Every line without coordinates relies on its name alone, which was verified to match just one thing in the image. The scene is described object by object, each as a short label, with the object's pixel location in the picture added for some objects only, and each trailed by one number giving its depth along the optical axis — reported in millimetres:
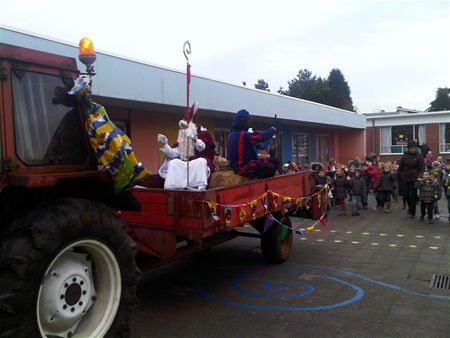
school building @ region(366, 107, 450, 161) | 30938
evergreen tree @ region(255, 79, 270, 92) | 84288
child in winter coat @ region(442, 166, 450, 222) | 9948
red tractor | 2590
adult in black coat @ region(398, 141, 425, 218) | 10641
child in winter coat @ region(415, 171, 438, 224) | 10023
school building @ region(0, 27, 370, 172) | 8148
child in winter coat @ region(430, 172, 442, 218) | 10078
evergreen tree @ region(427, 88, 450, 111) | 55719
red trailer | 4438
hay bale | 5832
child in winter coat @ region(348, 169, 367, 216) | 11516
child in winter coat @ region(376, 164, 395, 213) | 11830
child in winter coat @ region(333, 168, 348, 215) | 11676
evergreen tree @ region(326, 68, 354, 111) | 56612
